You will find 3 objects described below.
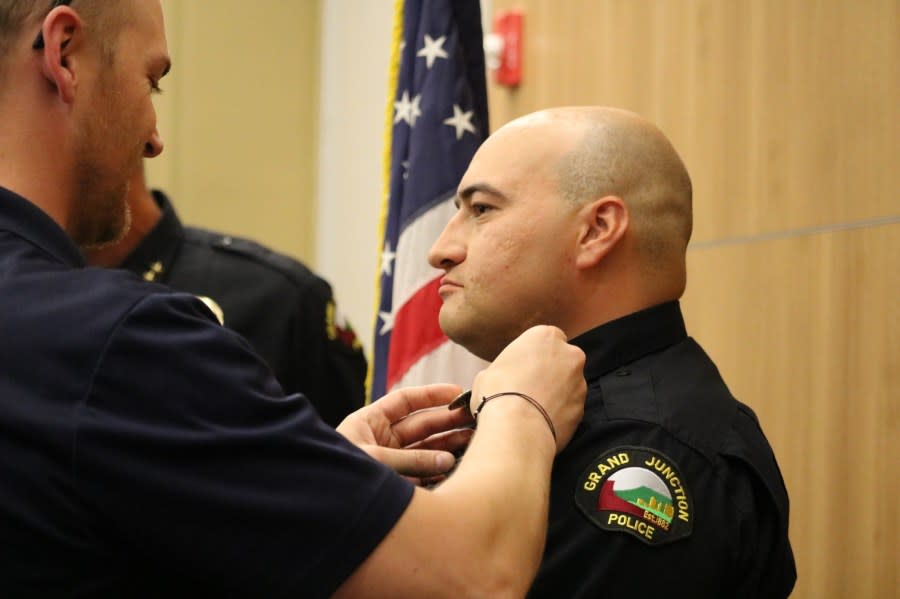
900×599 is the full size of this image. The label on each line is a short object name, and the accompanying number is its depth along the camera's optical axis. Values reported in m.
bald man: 1.59
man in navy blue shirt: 1.40
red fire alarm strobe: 2.71
